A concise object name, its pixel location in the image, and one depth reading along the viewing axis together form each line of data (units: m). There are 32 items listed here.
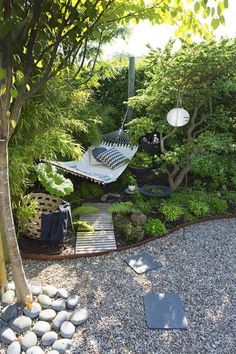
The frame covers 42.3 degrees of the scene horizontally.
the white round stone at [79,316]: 2.66
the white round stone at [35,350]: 2.34
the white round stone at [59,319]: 2.61
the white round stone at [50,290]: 2.96
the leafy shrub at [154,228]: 4.11
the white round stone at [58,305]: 2.80
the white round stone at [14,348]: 2.35
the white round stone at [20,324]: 2.55
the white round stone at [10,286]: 3.00
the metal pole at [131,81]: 6.20
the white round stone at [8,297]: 2.81
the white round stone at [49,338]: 2.45
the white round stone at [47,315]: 2.67
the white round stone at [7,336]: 2.45
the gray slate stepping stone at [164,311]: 2.69
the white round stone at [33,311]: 2.69
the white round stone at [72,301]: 2.83
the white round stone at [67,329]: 2.52
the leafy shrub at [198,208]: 4.61
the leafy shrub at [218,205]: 4.78
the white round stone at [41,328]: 2.53
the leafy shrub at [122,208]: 4.38
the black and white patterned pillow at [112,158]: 5.33
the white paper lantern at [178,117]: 4.15
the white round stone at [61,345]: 2.39
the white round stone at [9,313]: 2.65
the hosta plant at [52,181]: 4.02
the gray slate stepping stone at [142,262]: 3.47
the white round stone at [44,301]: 2.81
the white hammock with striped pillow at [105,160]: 4.80
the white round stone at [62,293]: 2.96
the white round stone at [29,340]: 2.40
